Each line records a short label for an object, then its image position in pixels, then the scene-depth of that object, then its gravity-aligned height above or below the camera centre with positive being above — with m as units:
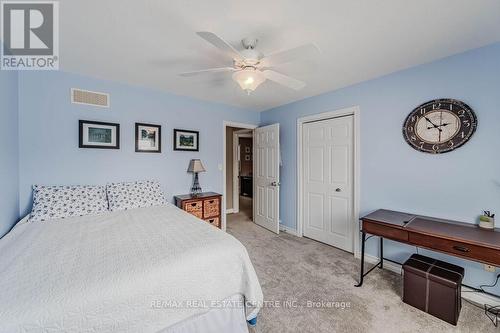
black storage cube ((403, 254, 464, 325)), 1.62 -1.02
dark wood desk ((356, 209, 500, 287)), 1.50 -0.57
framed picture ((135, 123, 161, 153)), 2.93 +0.41
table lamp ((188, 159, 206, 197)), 3.29 -0.07
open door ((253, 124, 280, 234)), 3.67 -0.21
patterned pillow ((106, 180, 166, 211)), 2.48 -0.38
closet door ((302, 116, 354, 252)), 2.90 -0.24
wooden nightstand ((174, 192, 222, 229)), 3.04 -0.61
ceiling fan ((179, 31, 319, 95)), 1.41 +0.80
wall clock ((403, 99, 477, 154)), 1.95 +0.40
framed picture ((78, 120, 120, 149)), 2.54 +0.40
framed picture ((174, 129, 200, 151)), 3.27 +0.42
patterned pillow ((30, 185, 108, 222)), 2.07 -0.39
